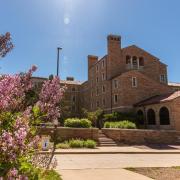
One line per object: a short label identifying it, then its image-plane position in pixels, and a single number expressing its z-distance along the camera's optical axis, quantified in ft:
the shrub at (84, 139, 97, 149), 66.28
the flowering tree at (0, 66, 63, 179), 8.16
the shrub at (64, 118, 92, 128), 78.15
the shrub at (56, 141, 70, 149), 62.64
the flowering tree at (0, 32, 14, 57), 13.73
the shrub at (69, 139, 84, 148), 65.00
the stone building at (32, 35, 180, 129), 110.52
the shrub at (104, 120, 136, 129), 94.58
